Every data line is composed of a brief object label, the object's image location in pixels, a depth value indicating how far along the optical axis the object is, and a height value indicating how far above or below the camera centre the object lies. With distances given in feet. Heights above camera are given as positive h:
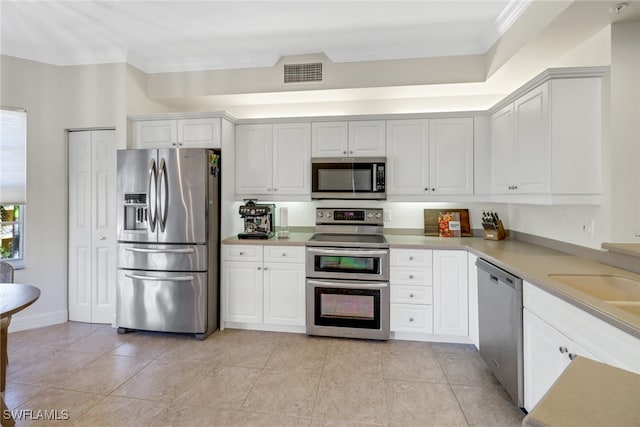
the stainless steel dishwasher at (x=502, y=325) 5.99 -2.58
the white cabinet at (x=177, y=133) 10.23 +2.87
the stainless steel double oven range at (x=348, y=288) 9.27 -2.40
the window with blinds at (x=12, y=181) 9.78 +1.12
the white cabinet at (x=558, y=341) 3.72 -1.92
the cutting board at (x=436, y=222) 10.81 -0.34
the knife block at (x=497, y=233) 9.95 -0.70
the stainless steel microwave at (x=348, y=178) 10.29 +1.27
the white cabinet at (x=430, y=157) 10.15 +1.98
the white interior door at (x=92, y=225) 10.72 -0.42
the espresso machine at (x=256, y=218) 10.60 -0.18
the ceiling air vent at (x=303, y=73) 10.25 +4.97
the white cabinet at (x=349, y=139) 10.45 +2.69
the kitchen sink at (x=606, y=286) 5.16 -1.35
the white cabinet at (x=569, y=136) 6.50 +1.74
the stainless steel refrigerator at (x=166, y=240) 9.54 -0.90
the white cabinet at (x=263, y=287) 9.82 -2.53
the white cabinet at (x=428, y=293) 9.01 -2.52
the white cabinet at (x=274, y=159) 10.77 +2.02
